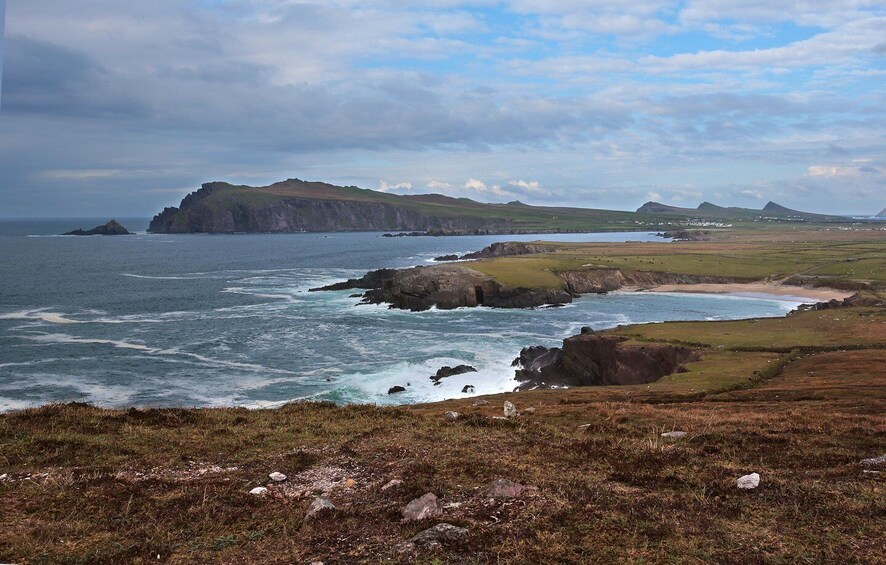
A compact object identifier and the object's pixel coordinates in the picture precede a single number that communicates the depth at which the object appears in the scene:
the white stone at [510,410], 26.60
